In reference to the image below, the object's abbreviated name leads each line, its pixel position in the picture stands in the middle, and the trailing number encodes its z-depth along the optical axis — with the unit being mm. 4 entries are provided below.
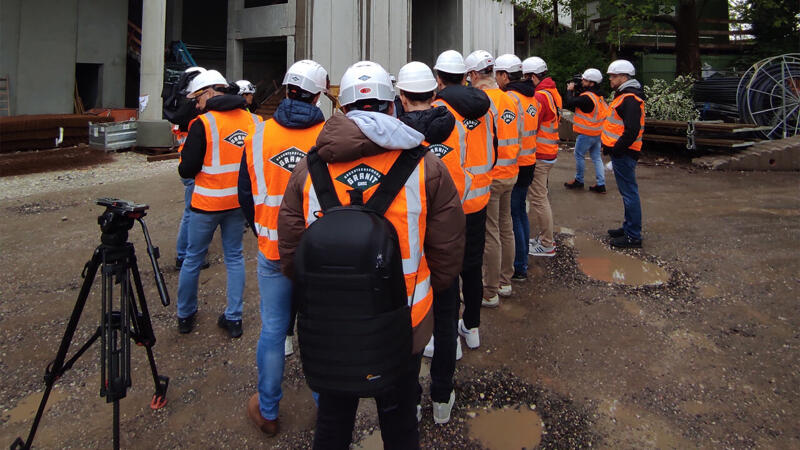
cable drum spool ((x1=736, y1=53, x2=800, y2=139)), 11008
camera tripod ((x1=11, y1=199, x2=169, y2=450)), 2402
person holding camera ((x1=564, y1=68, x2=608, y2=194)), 7152
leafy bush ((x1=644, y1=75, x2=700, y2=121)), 11938
